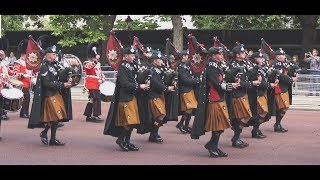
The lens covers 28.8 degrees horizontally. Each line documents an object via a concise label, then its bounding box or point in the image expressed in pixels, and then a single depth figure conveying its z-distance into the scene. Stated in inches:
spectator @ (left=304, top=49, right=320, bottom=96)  813.9
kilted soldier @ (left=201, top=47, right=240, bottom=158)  395.5
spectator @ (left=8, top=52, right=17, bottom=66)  933.6
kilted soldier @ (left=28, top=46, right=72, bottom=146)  435.5
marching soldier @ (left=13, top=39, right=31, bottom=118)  614.9
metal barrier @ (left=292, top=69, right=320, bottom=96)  811.4
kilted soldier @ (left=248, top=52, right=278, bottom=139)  463.2
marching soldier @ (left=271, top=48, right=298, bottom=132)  521.7
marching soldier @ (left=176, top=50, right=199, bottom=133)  510.6
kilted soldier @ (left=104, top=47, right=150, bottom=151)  420.8
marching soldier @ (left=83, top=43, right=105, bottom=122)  591.2
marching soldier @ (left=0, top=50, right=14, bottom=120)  500.5
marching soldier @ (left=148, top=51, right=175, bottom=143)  449.4
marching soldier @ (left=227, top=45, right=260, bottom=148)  431.2
